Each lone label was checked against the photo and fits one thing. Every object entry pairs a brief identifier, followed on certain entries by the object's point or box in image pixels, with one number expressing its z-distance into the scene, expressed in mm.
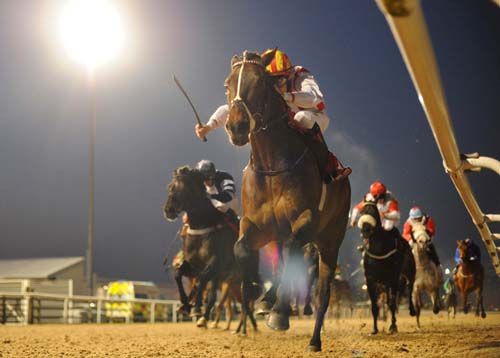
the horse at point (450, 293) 12955
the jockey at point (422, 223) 11875
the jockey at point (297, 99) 4551
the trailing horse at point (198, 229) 7965
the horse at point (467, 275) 13070
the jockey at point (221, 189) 8711
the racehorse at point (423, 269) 11875
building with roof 32219
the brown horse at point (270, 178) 3910
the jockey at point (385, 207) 8516
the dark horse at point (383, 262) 8500
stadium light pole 18875
